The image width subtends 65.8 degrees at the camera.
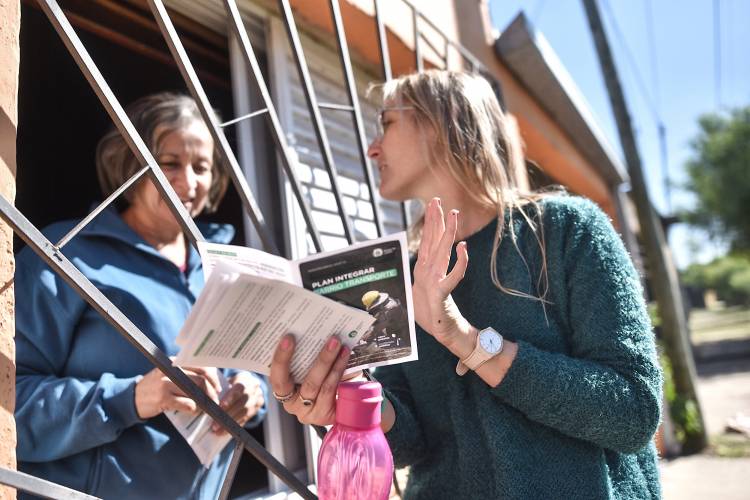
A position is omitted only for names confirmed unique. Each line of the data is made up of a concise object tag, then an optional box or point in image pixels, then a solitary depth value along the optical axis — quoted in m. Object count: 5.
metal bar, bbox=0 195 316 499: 1.04
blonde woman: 1.24
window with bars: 1.29
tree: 18.56
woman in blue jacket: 1.45
